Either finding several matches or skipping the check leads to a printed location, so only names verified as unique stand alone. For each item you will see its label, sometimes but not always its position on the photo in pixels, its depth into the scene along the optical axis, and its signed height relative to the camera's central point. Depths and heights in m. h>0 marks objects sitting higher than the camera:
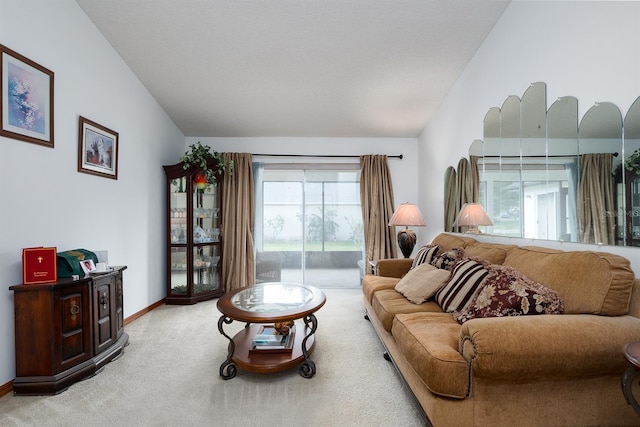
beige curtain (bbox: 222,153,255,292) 4.46 -0.11
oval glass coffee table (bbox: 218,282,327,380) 1.98 -0.68
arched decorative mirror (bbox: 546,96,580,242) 1.78 +0.32
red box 1.93 -0.32
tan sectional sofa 1.23 -0.63
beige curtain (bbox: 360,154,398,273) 4.54 +0.14
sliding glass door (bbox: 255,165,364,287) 4.75 -0.17
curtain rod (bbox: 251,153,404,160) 4.64 +0.96
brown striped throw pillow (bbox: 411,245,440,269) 2.73 -0.38
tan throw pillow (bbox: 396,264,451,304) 2.21 -0.53
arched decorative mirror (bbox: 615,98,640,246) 1.43 +0.15
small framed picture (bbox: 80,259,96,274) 2.22 -0.38
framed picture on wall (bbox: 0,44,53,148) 1.92 +0.82
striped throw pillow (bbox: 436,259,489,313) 1.90 -0.48
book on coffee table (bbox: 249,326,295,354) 2.14 -0.95
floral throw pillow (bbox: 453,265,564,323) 1.50 -0.44
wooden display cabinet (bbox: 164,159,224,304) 3.89 -0.30
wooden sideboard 1.90 -0.79
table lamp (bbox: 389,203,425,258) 3.67 -0.09
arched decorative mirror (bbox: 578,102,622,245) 1.55 +0.24
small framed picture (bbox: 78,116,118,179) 2.54 +0.62
